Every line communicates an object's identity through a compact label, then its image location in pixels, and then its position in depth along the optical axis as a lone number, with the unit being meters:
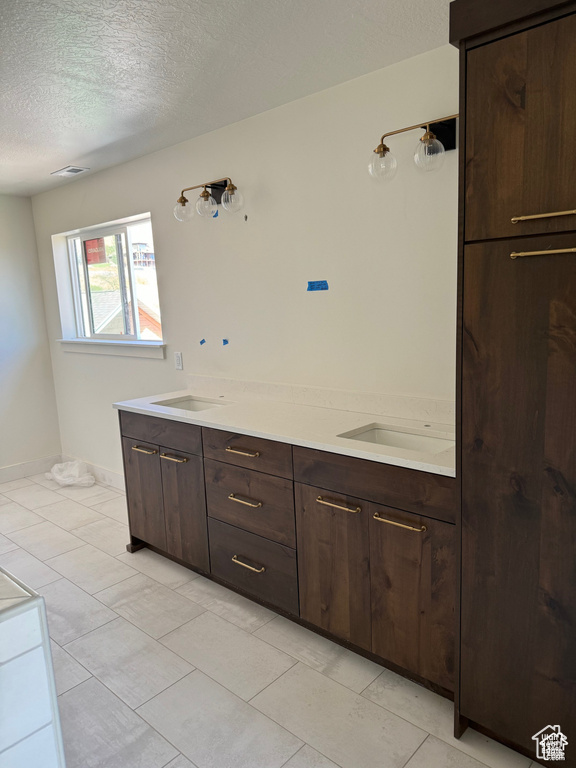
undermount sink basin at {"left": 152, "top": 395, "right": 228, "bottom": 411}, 3.17
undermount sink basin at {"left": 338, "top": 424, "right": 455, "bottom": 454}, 2.20
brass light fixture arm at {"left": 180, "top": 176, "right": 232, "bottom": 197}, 2.88
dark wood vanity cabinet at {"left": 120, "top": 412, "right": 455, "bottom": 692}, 1.81
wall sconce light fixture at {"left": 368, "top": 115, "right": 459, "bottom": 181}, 1.96
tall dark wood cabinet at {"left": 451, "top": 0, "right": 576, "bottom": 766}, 1.31
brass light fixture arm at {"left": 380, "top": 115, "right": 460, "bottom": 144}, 2.03
